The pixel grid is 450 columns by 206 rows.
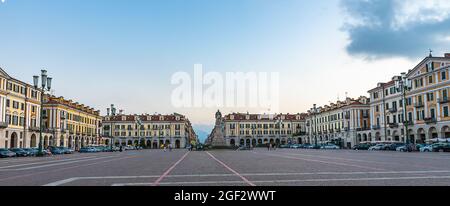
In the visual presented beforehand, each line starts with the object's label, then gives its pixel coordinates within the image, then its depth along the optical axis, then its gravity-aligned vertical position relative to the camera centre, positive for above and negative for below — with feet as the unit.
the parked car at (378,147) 215.47 -9.76
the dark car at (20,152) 175.32 -9.38
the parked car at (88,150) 262.28 -12.70
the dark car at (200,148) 246.88 -11.02
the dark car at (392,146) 207.00 -8.84
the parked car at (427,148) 169.58 -8.35
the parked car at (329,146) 289.94 -12.12
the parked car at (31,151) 179.64 -9.29
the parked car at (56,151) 214.77 -10.91
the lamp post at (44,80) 130.39 +17.09
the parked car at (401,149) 179.13 -8.98
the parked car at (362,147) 247.03 -10.89
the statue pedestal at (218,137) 257.14 -4.47
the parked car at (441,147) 164.27 -7.53
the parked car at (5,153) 159.92 -8.97
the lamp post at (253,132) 503.90 -2.53
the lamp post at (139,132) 445.05 -1.66
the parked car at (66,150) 230.97 -11.42
